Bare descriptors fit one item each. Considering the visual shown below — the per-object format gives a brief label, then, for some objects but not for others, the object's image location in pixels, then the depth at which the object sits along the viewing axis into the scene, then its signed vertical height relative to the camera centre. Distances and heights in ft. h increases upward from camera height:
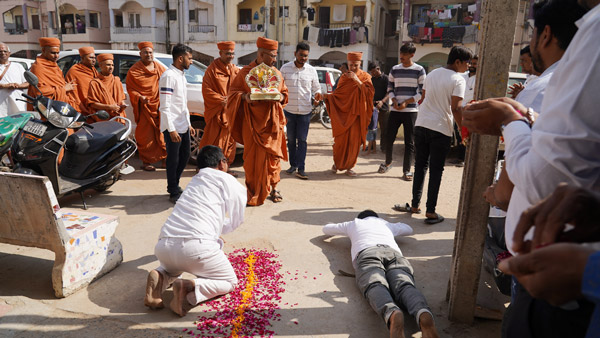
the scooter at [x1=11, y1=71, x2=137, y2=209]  14.28 -3.39
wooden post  7.48 -2.00
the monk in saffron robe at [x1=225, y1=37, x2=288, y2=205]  16.43 -2.73
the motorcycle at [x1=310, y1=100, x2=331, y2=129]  40.88 -5.34
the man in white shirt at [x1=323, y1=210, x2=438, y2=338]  7.67 -4.50
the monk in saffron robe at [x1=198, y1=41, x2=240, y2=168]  19.25 -1.67
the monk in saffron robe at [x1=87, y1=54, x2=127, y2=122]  19.51 -1.71
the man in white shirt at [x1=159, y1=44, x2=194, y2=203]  15.85 -2.18
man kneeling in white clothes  8.95 -3.95
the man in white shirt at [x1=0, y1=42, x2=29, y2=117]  19.27 -1.40
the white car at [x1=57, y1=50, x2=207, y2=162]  21.63 -0.88
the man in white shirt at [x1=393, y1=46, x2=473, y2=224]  14.16 -1.85
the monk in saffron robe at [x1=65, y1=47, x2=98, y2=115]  20.03 -0.94
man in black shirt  26.78 -1.42
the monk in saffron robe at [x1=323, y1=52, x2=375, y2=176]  21.48 -2.52
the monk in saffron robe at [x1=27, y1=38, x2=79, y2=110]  18.90 -1.03
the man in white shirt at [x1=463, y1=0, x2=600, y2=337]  3.39 -0.55
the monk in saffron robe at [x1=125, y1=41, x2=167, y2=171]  20.62 -2.31
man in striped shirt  21.24 -1.86
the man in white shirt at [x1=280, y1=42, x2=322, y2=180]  20.58 -1.83
